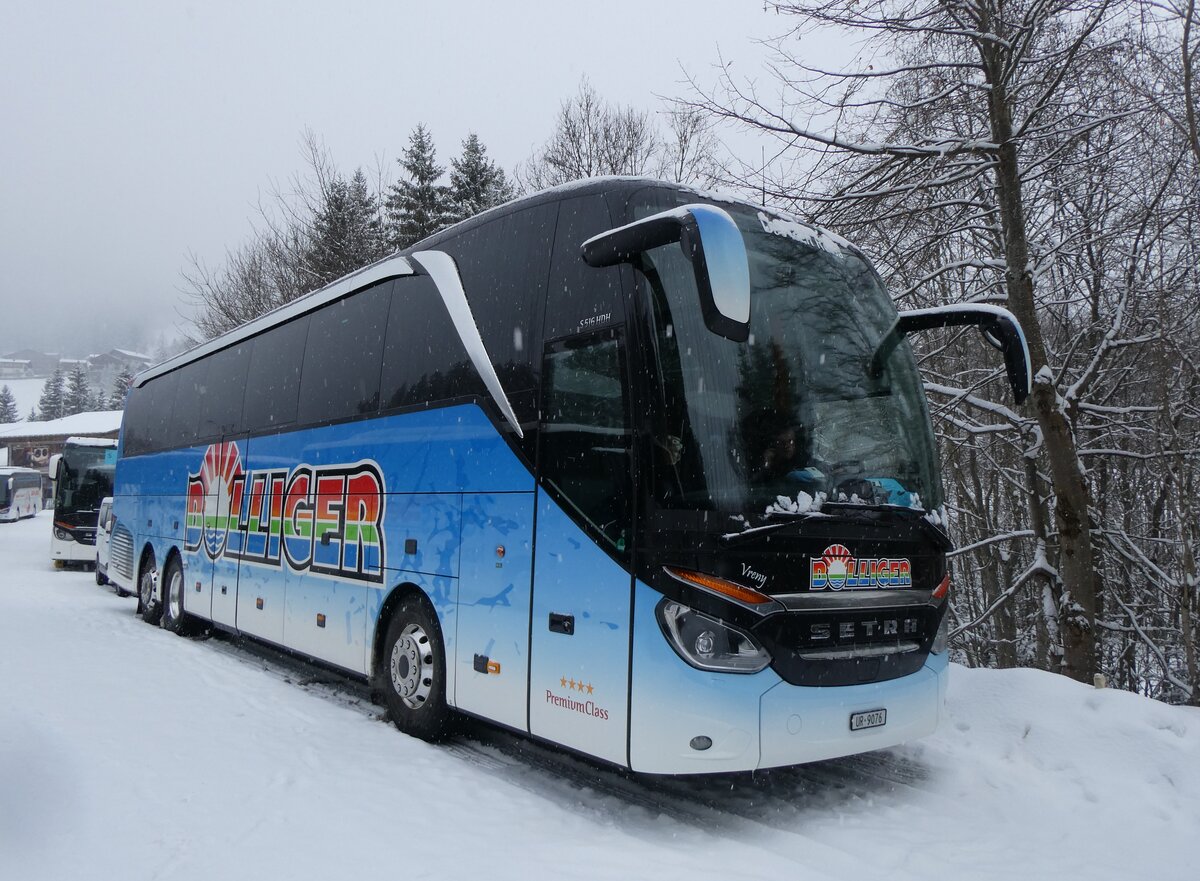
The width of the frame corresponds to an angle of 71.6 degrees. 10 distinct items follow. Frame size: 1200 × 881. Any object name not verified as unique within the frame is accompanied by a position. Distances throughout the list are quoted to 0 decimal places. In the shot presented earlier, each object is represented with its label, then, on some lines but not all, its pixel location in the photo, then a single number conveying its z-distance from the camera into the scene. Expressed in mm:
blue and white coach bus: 4277
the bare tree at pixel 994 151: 8281
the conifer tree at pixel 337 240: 30323
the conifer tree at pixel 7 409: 114938
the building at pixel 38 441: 78875
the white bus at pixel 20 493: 49625
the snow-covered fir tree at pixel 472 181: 34531
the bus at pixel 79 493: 25234
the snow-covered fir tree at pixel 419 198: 34000
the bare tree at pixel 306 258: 30562
